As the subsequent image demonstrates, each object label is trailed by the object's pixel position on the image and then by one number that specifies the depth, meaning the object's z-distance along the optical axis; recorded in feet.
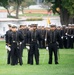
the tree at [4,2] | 238.27
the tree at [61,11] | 229.04
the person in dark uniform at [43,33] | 168.60
